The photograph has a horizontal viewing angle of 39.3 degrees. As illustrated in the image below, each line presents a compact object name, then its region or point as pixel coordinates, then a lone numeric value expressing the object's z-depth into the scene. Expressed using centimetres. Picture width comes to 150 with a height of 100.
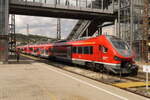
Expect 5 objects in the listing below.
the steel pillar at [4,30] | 2456
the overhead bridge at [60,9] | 2927
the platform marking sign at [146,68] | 1078
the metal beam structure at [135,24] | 2933
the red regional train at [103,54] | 1602
